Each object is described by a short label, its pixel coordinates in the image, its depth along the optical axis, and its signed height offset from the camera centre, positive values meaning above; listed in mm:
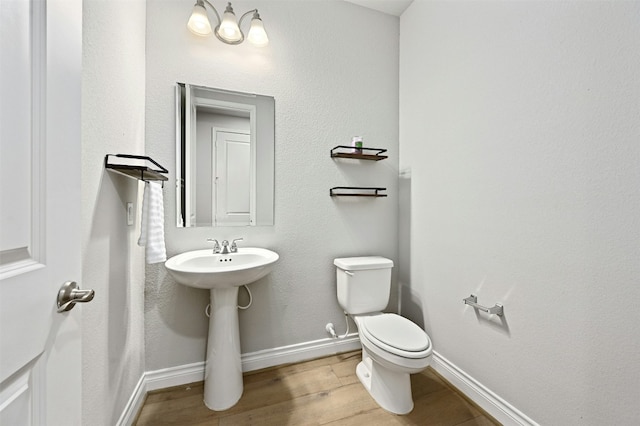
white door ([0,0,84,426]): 435 +11
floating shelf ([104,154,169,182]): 1059 +189
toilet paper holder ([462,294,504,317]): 1310 -499
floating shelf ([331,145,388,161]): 1845 +443
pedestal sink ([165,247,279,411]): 1404 -700
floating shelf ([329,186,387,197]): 1877 +163
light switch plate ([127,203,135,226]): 1294 -13
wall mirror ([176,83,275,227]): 1596 +363
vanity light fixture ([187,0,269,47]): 1506 +1138
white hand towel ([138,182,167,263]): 1233 -75
